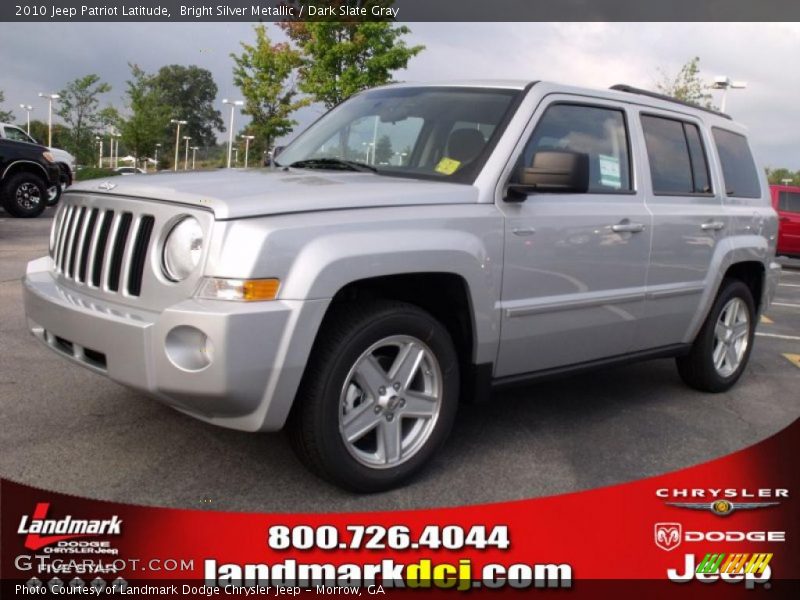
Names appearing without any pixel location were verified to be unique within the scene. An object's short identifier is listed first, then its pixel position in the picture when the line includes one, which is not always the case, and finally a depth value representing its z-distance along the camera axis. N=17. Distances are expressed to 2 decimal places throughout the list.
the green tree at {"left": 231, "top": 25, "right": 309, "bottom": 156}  24.19
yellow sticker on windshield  3.66
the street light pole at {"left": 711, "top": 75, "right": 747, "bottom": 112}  22.79
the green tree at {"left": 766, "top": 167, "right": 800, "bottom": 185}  71.32
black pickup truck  14.42
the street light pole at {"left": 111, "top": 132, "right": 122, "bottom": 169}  47.78
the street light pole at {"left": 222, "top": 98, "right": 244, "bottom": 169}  25.31
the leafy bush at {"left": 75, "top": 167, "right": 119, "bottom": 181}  44.96
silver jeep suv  2.84
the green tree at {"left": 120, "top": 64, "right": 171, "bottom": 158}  46.62
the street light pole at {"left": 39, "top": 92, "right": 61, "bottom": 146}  44.47
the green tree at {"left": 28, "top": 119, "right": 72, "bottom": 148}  45.97
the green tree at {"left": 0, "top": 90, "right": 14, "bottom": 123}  44.09
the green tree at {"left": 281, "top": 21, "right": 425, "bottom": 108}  19.06
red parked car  17.23
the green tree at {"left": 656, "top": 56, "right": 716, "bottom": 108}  27.02
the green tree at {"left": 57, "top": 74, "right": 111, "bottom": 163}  43.91
